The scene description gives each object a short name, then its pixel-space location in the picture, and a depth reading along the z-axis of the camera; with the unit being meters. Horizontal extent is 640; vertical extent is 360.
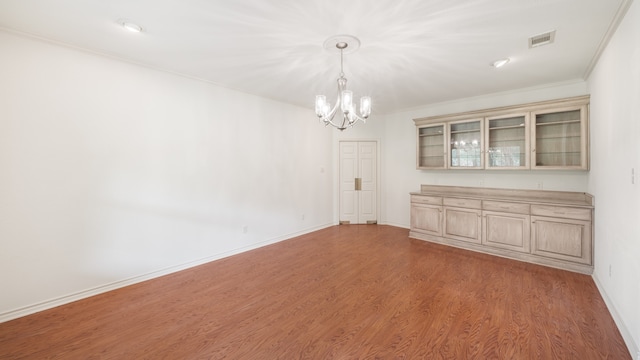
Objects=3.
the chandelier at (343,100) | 2.69
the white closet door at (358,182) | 6.49
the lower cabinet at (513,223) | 3.51
